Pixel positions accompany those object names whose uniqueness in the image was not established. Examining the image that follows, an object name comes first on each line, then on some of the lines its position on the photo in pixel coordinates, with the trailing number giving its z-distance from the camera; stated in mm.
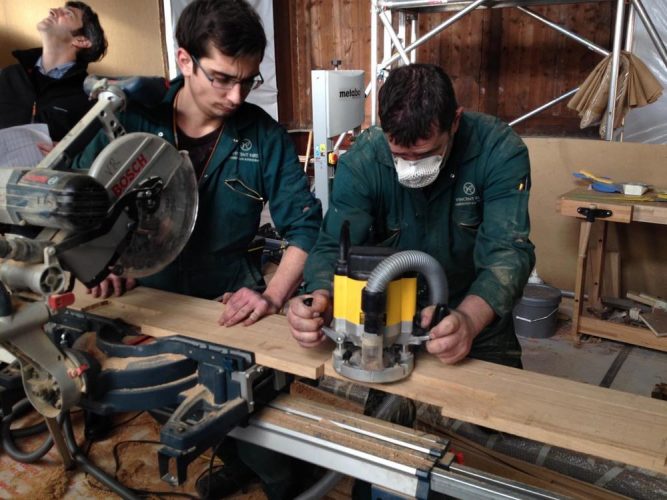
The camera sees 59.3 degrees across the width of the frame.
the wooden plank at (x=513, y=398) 1007
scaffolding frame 3717
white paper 1545
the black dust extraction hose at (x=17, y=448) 2041
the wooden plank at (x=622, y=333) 3418
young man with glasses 1615
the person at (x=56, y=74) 2539
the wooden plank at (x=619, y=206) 3068
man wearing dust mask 1378
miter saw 1073
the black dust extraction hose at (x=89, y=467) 1826
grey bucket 3631
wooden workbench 3117
